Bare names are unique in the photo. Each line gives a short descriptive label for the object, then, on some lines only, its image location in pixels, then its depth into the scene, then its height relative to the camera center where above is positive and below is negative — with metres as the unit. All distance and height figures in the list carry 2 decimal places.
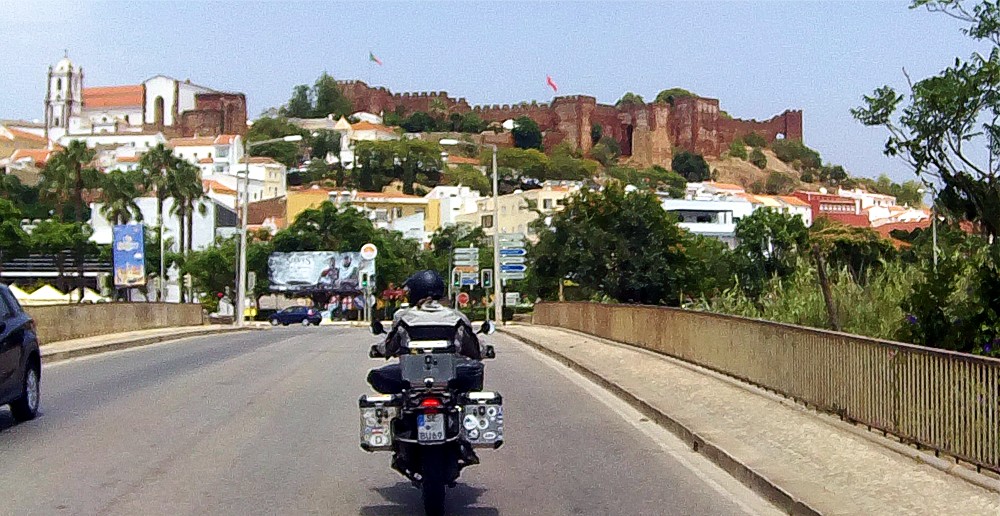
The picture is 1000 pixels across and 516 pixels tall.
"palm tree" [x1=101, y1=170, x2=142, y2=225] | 95.75 +5.63
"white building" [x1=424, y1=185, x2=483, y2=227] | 162.07 +8.31
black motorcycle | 8.79 -0.95
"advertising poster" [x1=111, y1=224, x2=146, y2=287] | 61.03 +0.81
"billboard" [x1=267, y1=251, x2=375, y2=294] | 98.69 -0.06
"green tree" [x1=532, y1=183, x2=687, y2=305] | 49.44 +0.77
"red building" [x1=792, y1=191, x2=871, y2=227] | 166.95 +8.51
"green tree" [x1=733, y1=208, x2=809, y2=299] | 40.66 +1.25
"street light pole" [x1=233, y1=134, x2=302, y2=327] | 55.75 +0.02
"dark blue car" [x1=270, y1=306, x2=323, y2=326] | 83.69 -2.85
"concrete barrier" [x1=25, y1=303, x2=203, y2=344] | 30.11 -1.23
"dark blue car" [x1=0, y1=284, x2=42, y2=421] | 14.07 -0.96
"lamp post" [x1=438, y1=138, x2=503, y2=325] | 53.44 -0.26
